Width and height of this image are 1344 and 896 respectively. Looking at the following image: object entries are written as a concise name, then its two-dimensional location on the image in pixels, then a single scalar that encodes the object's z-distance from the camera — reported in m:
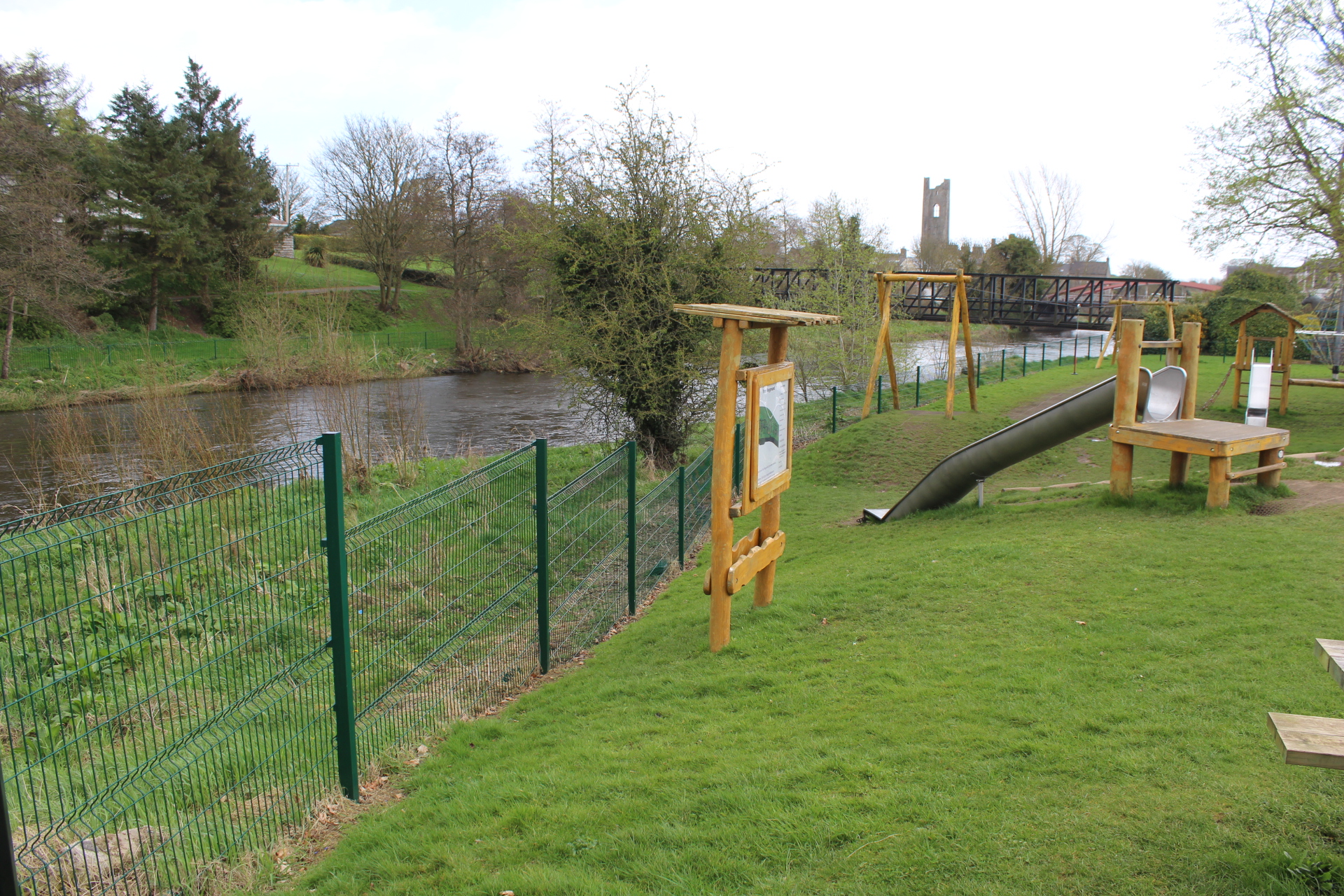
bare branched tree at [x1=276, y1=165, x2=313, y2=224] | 51.94
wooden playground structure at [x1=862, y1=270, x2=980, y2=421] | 17.78
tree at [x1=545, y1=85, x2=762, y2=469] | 14.62
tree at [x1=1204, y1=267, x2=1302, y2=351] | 32.09
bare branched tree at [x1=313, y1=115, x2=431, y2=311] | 43.69
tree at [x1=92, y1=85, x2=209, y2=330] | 34.62
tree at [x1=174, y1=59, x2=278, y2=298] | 37.31
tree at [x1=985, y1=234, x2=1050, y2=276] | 52.25
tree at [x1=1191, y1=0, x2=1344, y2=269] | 15.60
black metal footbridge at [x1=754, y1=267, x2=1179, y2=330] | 24.89
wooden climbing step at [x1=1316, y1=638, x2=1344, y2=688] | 2.69
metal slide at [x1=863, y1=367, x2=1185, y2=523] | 8.37
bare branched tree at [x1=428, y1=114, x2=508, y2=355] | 43.19
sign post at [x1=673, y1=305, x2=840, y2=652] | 5.59
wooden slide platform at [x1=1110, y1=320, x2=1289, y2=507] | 7.87
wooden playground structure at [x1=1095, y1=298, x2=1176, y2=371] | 23.68
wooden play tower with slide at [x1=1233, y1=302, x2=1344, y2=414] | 15.66
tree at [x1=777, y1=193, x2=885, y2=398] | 23.38
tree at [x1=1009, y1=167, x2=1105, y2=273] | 65.60
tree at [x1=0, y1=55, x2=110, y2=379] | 24.80
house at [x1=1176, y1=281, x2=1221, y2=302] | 40.22
